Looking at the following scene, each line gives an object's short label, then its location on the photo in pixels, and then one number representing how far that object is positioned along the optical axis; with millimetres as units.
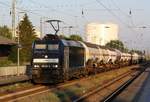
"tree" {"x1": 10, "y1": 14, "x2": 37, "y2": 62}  94062
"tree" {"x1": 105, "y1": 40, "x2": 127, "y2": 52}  135550
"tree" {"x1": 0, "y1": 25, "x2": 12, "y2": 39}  112375
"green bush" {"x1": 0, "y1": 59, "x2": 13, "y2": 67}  53656
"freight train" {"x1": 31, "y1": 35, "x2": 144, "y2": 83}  29797
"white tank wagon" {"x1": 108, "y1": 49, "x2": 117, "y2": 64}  63269
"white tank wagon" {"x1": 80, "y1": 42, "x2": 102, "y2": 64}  43075
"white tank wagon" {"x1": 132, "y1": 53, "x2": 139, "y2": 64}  102962
